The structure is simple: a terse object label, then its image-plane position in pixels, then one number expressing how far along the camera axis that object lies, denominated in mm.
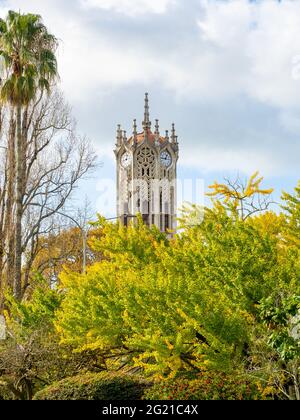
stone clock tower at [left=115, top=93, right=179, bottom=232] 80000
